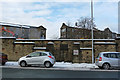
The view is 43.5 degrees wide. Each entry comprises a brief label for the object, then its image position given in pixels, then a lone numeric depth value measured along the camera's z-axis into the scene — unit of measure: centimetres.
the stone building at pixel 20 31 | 4382
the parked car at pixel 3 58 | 1667
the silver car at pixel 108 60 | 1412
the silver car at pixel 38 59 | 1516
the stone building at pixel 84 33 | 4636
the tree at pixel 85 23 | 4533
